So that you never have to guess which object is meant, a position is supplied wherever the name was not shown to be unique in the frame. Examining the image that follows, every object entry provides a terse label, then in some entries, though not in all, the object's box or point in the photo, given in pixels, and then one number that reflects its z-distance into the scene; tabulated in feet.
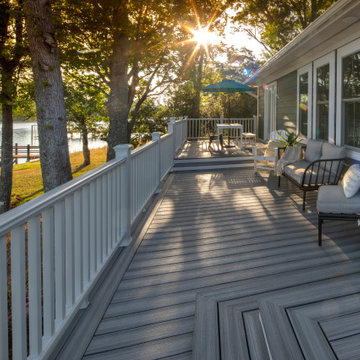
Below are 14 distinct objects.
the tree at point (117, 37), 23.95
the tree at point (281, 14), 46.85
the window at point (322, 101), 18.07
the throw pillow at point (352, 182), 9.80
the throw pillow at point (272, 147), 21.53
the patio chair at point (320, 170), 14.40
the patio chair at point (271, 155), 20.81
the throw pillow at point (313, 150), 17.61
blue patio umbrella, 30.17
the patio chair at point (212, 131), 33.19
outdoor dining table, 30.97
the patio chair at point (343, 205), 9.74
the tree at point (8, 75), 24.63
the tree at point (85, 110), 50.39
